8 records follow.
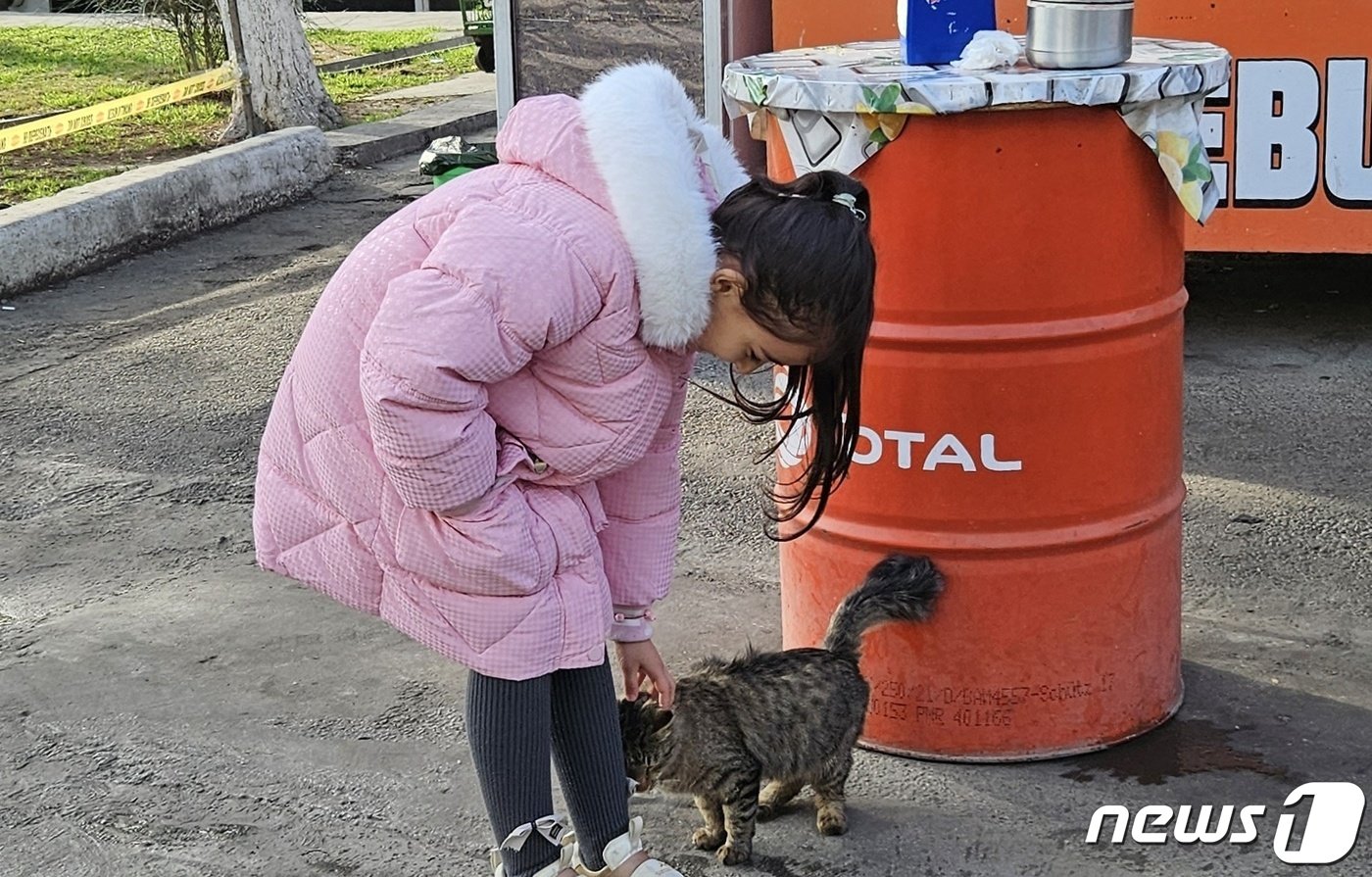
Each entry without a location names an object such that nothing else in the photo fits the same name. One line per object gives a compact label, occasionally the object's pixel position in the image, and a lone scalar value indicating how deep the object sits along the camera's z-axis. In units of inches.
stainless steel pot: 102.8
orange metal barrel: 103.7
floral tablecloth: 100.0
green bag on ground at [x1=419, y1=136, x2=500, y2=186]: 285.6
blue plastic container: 110.1
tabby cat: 104.9
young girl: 81.7
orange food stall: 206.5
